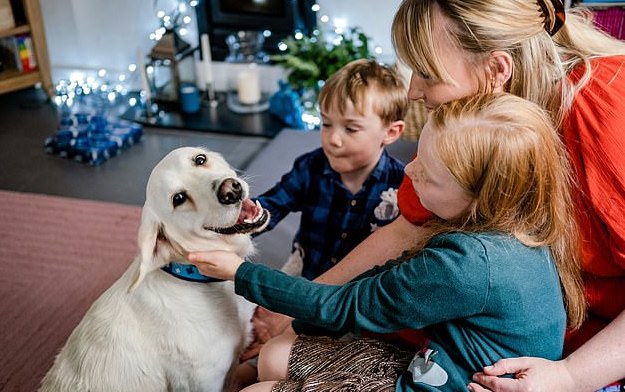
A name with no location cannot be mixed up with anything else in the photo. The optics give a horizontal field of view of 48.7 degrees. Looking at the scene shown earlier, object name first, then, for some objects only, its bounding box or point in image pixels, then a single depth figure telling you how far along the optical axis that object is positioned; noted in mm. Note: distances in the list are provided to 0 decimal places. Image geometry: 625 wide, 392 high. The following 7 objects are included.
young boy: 1691
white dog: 1294
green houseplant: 3430
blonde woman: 1185
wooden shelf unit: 3832
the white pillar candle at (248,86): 3818
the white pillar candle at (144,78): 3730
